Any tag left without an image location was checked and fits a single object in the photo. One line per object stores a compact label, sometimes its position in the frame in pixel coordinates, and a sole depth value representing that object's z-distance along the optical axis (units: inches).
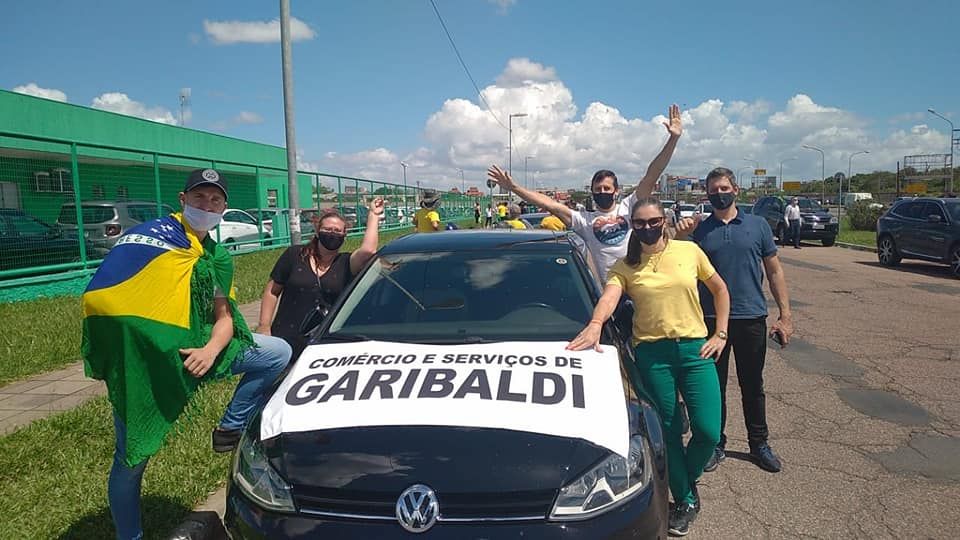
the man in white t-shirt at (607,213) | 177.8
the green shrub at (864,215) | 1104.2
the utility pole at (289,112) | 364.2
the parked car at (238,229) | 721.0
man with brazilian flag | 98.7
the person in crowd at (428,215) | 364.9
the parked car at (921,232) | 541.0
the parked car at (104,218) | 414.9
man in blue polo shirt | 155.7
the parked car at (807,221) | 885.2
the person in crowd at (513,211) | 625.5
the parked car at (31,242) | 376.8
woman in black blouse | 166.7
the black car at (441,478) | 86.5
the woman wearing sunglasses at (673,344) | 129.9
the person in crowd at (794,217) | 866.1
